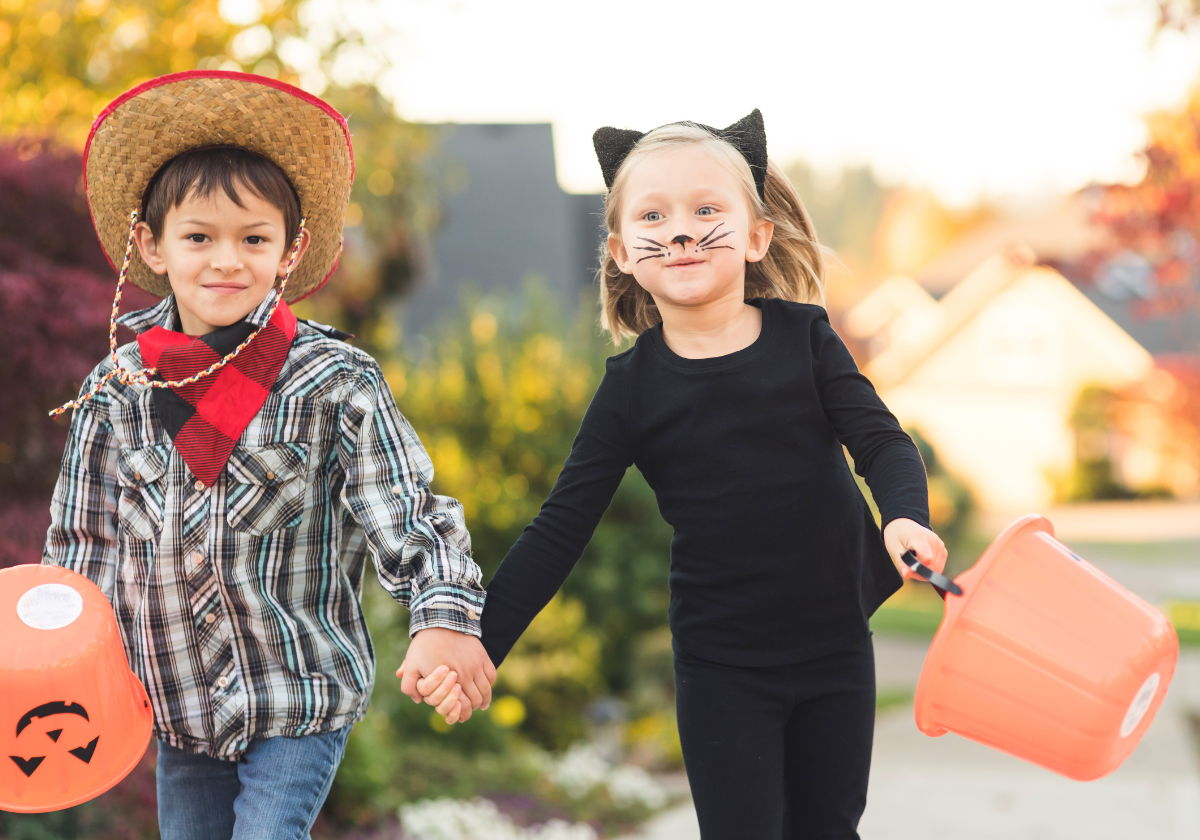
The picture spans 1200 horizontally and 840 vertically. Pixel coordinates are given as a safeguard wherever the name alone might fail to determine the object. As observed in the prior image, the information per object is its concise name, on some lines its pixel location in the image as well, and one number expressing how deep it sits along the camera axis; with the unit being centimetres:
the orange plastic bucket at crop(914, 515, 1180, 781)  177
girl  210
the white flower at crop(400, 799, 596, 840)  477
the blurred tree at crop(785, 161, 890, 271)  6556
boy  203
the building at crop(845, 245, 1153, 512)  2433
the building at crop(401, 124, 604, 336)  1597
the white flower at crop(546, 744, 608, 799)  594
